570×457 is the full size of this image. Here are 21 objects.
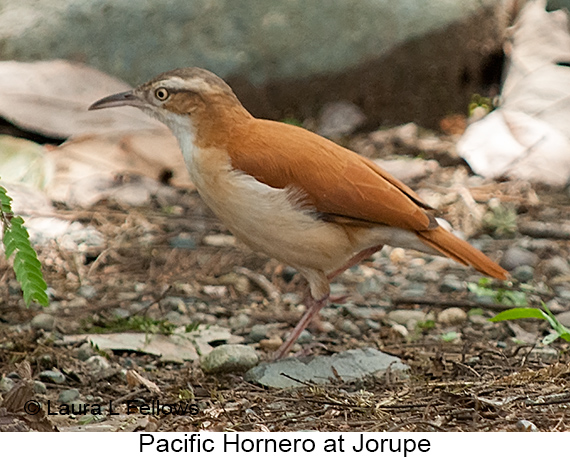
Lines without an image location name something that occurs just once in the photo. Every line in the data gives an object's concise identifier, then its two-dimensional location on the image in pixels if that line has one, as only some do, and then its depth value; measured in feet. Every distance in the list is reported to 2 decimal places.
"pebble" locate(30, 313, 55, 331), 38.37
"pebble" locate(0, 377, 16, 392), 31.70
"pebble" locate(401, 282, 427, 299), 43.57
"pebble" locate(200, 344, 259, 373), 33.83
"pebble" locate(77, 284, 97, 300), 42.83
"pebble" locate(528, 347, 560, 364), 34.65
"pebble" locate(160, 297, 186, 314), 41.73
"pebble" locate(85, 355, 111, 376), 33.91
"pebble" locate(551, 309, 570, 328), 39.29
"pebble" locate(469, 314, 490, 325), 40.50
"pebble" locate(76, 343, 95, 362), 35.24
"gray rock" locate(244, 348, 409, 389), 32.86
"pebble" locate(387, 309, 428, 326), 40.86
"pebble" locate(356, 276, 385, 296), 44.70
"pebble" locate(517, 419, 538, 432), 26.27
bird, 33.55
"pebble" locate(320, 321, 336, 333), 39.88
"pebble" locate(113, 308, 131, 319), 40.39
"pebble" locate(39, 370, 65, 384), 32.96
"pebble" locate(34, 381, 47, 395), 31.89
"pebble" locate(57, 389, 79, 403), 31.50
